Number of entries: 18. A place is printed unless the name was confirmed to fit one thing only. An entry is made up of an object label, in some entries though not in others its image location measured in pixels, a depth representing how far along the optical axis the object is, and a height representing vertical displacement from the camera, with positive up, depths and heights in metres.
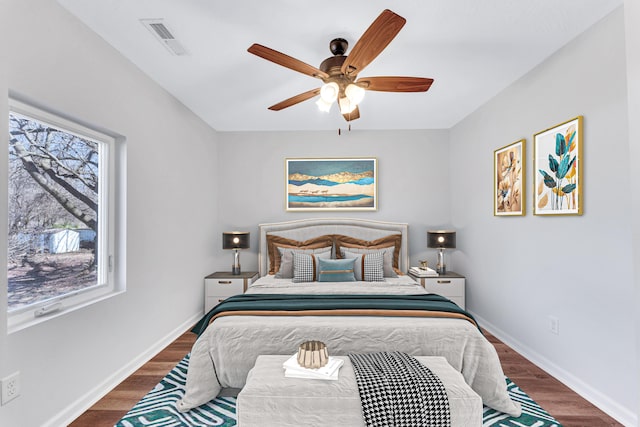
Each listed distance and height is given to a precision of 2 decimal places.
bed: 2.28 -0.82
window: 1.96 +0.00
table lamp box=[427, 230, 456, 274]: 4.36 -0.32
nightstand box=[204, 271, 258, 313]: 4.28 -0.91
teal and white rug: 2.10 -1.27
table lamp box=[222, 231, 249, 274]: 4.44 -0.35
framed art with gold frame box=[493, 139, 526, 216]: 3.13 +0.34
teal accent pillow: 3.78 -0.62
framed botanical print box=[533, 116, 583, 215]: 2.45 +0.35
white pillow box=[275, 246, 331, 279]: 4.05 -0.53
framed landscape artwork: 4.82 +0.43
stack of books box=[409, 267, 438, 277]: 4.21 -0.71
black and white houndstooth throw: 1.71 -0.93
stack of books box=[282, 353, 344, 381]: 1.84 -0.85
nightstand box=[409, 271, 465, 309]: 4.19 -0.87
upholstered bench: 1.73 -0.96
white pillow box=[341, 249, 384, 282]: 3.86 -0.59
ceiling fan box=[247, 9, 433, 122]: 1.90 +0.96
